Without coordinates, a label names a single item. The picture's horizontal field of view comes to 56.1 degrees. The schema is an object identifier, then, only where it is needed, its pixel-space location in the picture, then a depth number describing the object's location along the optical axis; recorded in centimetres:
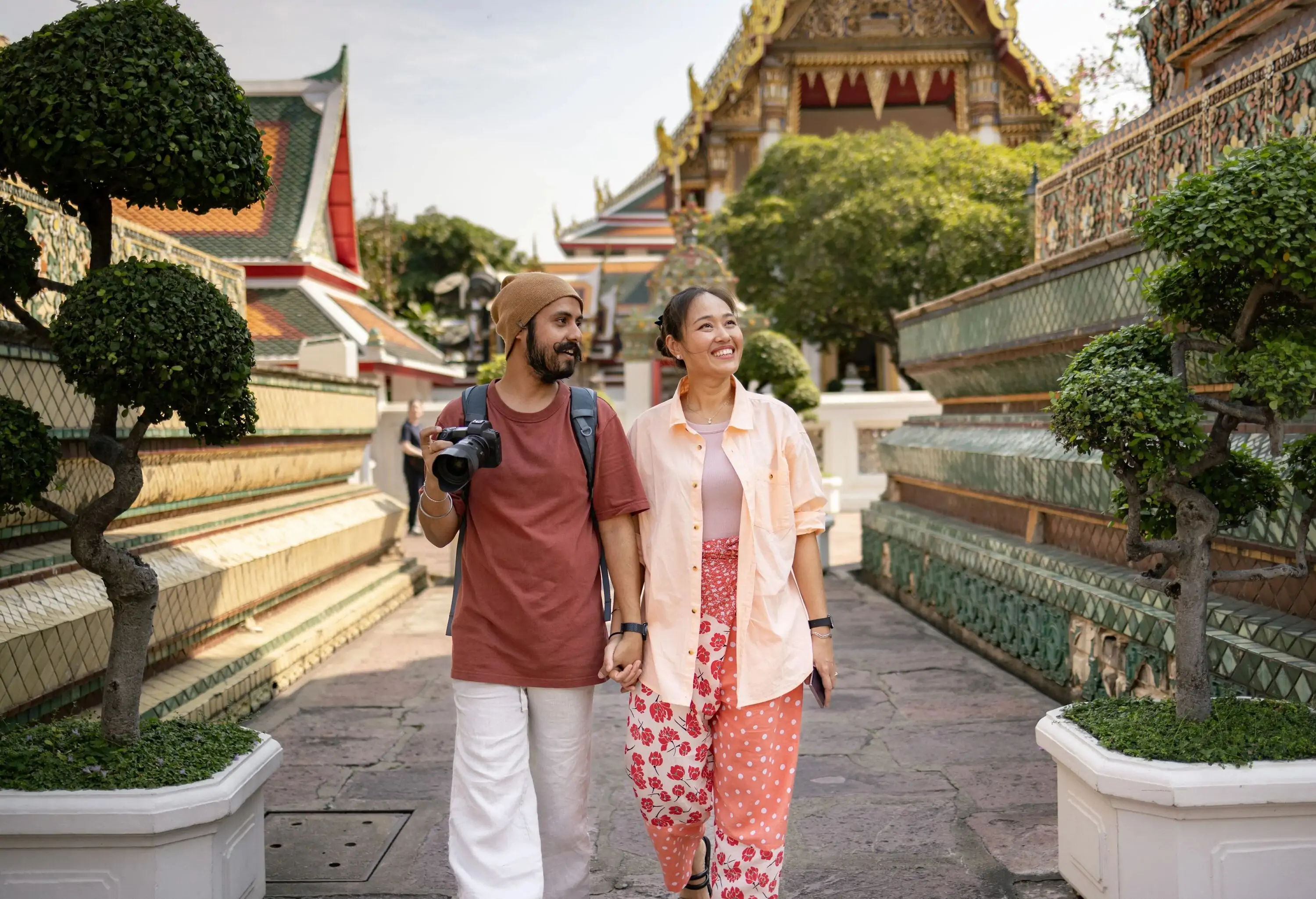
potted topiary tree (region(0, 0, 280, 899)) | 282
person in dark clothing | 1355
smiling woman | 290
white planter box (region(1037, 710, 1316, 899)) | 272
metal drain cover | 355
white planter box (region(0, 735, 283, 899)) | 279
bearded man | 285
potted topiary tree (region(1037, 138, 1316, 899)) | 276
